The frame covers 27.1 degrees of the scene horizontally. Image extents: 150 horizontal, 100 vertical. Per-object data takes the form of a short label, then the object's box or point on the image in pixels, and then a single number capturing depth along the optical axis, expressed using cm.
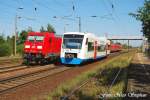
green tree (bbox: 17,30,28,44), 6948
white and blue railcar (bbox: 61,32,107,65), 2730
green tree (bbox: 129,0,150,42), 2075
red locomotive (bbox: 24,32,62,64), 2762
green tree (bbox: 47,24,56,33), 7744
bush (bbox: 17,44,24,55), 5163
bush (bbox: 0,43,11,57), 4600
